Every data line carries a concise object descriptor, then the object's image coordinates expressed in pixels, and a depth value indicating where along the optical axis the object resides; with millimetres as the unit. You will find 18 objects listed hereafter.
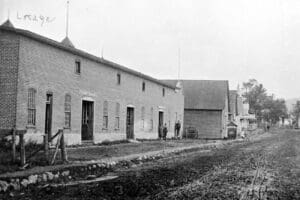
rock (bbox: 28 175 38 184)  11827
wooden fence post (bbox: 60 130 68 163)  15891
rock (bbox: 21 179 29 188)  11492
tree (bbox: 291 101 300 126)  146000
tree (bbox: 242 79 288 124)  140500
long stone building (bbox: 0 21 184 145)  20141
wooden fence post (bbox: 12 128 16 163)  13902
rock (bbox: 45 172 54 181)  12809
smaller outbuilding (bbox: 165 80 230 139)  60688
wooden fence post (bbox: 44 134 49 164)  15188
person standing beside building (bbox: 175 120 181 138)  49344
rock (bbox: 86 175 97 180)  13992
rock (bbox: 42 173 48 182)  12502
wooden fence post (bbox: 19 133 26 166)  13609
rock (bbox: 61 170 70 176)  13670
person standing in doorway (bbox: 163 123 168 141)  43656
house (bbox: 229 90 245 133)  77812
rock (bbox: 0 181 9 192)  10770
